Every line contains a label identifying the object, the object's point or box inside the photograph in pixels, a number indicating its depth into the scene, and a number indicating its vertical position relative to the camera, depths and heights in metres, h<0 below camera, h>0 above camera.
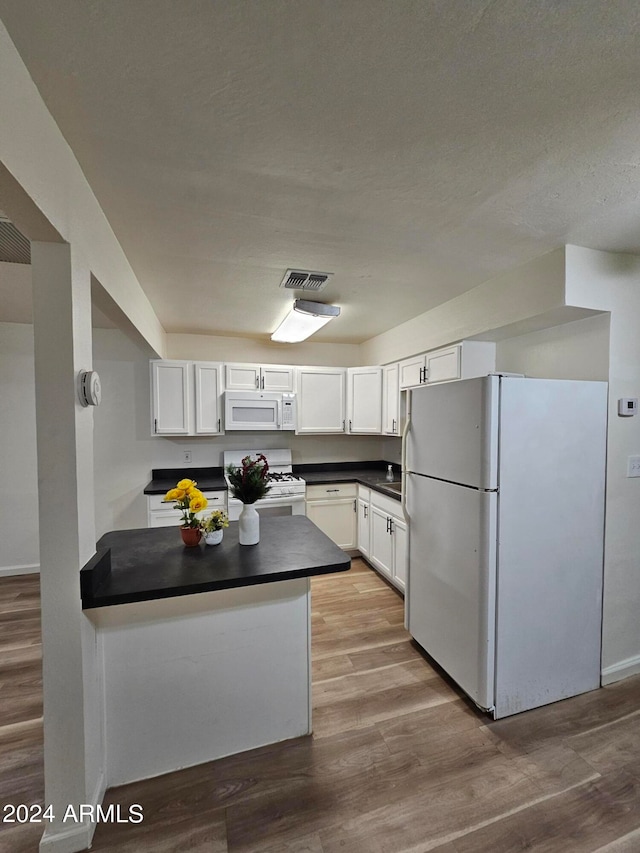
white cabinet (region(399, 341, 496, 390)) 2.81 +0.43
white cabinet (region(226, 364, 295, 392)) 3.80 +0.39
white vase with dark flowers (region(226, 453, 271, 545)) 1.78 -0.32
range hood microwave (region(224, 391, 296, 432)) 3.72 +0.04
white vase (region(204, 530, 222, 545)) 1.88 -0.63
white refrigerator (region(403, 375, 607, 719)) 1.88 -0.66
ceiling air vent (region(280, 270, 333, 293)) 2.35 +0.89
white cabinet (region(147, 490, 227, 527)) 3.39 -0.93
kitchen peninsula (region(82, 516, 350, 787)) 1.54 -1.05
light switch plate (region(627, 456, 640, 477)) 2.19 -0.30
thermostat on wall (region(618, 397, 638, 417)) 2.13 +0.06
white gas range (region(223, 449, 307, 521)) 3.57 -0.83
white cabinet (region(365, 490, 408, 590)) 3.12 -1.13
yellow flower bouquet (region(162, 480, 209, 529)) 1.79 -0.41
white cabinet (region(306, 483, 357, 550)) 3.87 -1.02
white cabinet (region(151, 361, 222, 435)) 3.58 +0.16
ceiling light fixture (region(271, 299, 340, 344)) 2.83 +0.79
